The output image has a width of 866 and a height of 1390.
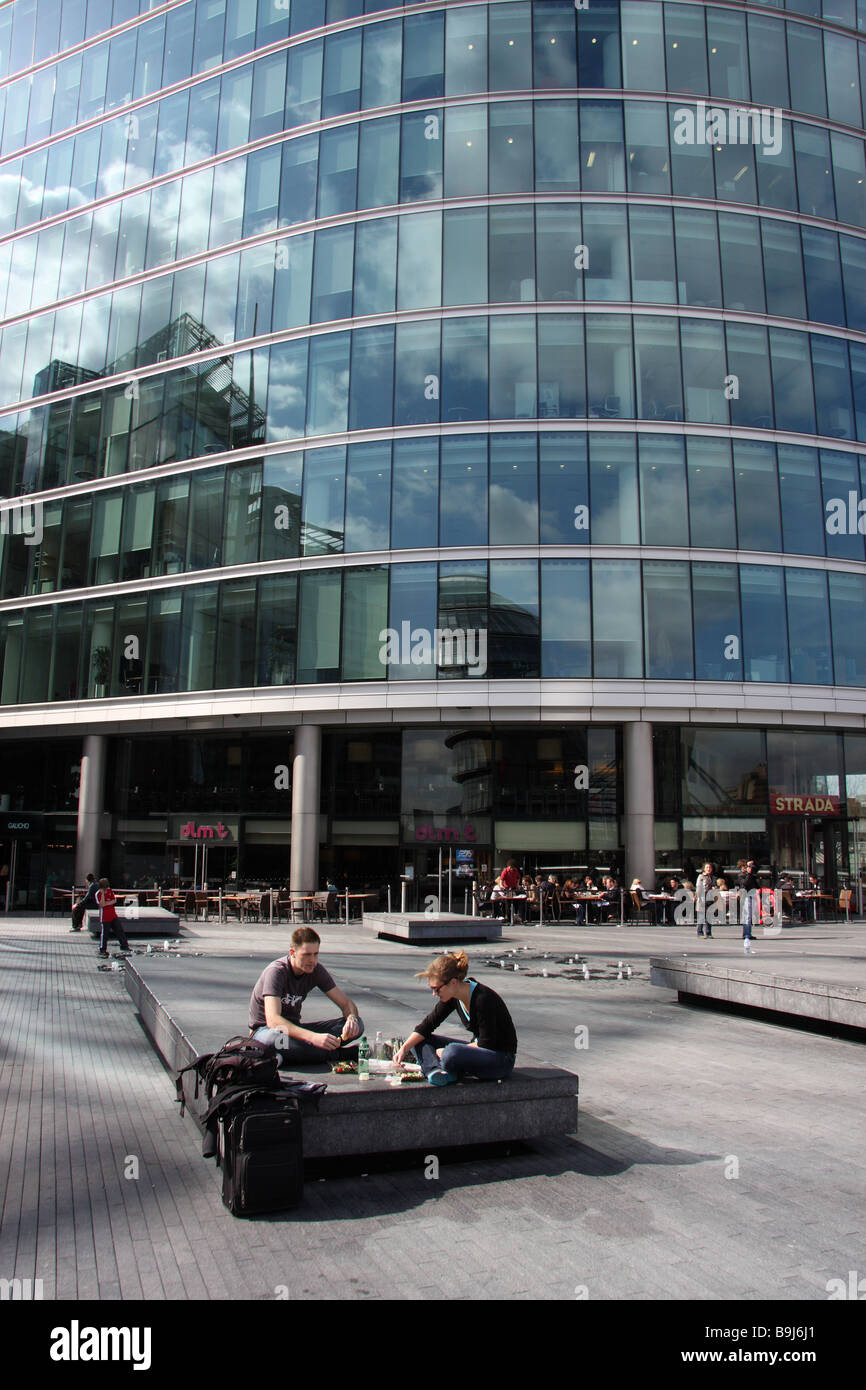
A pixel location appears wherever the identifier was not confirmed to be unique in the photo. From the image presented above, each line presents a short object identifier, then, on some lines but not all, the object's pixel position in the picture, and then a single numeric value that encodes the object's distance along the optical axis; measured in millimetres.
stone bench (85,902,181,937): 22906
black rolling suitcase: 5551
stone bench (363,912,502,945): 22812
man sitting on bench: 7062
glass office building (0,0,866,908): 31297
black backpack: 6180
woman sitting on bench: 6766
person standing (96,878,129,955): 18875
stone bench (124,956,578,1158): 6246
